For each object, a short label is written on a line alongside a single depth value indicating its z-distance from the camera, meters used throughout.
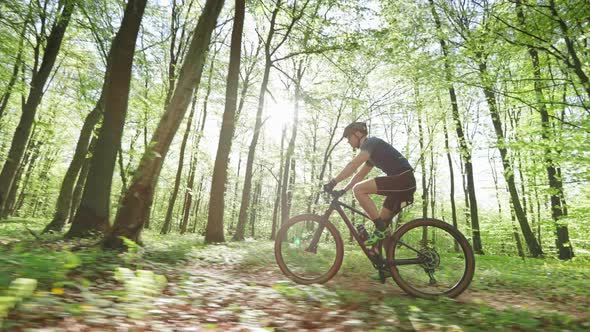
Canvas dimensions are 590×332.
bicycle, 4.27
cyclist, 4.42
